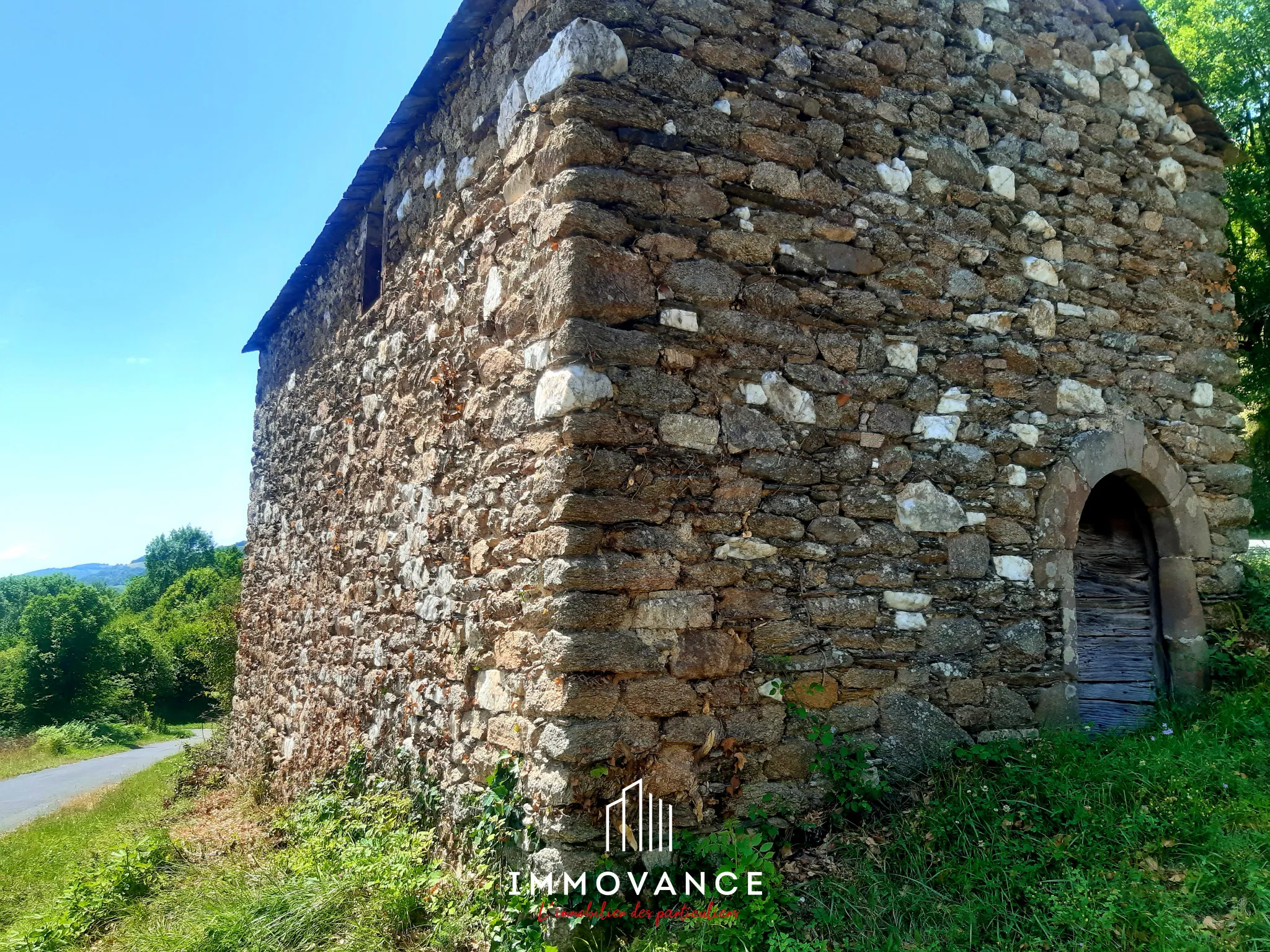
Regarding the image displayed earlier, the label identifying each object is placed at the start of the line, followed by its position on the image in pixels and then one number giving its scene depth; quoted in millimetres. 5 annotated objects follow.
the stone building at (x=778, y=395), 3629
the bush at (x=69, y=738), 20000
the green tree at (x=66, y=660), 25172
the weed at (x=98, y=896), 4688
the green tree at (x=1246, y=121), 10688
